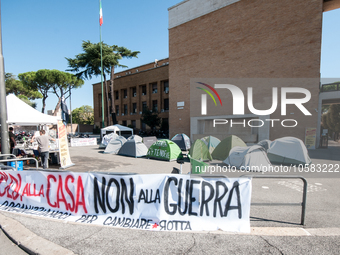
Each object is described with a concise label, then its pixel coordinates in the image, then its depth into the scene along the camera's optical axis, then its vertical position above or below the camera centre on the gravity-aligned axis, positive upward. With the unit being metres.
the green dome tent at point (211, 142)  12.63 -1.66
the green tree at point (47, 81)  38.59 +7.88
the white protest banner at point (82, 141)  21.58 -2.60
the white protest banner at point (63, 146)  8.94 -1.24
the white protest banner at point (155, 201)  3.52 -1.57
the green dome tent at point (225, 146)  10.88 -1.65
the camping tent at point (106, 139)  18.84 -2.03
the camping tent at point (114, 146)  14.93 -2.12
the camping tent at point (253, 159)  8.48 -1.89
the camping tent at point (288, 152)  9.53 -1.81
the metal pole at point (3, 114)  6.01 +0.18
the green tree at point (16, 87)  40.84 +6.74
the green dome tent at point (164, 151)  11.27 -1.96
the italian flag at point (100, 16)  27.54 +14.39
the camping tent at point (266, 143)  11.49 -1.63
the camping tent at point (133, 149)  12.73 -2.07
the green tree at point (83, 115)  76.88 +1.67
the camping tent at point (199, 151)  10.38 -1.86
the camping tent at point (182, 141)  15.76 -1.92
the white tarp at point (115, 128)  23.06 -1.20
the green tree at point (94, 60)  31.06 +9.41
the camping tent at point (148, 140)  16.48 -1.91
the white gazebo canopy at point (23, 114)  8.93 +0.23
